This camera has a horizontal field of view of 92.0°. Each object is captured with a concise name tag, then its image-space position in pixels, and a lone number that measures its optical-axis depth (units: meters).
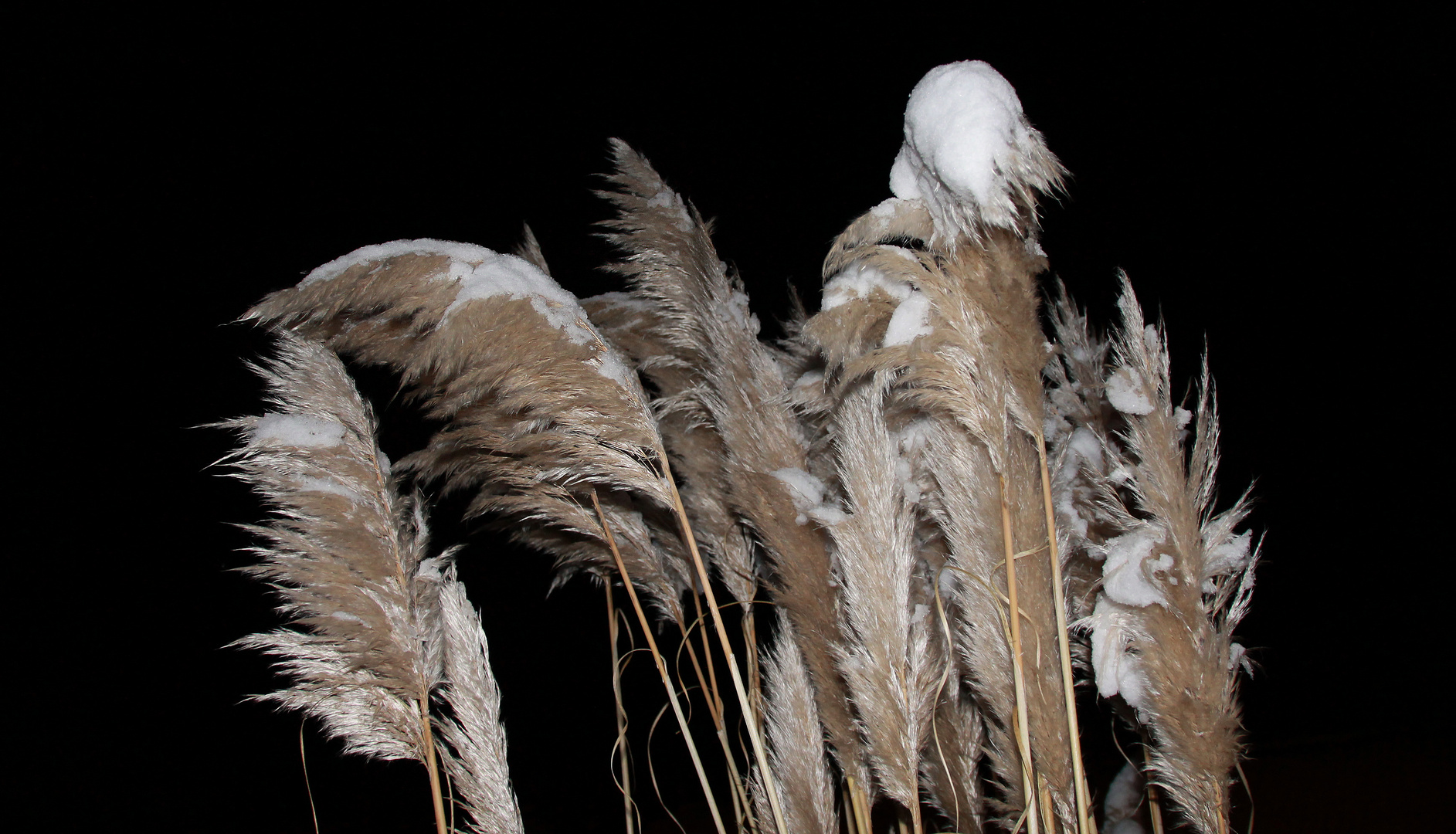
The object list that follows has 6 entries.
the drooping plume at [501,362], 1.05
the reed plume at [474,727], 1.12
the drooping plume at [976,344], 0.92
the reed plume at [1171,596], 1.05
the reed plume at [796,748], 1.23
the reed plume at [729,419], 1.27
